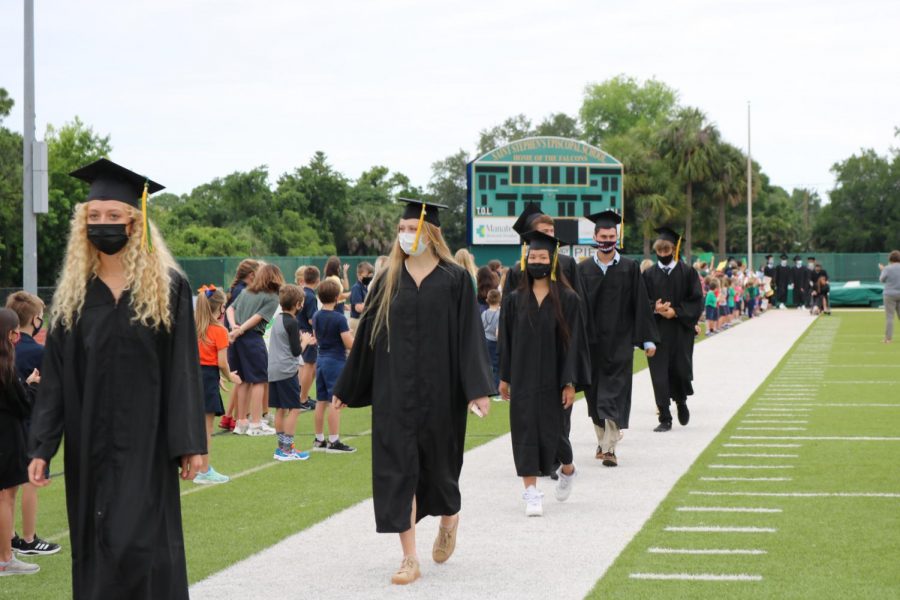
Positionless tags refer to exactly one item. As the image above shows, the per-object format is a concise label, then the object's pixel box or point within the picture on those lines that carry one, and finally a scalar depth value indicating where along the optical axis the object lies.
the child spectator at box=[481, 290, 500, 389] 16.16
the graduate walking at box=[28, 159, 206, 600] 5.43
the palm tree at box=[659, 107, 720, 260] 72.12
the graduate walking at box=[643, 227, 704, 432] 13.77
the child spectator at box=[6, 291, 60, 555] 7.70
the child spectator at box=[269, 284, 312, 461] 12.07
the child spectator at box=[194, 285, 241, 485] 11.95
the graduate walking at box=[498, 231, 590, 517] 9.12
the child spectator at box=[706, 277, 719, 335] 32.34
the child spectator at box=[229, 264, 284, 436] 13.51
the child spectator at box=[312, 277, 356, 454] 12.37
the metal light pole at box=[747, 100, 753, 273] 56.37
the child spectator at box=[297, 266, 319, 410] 14.25
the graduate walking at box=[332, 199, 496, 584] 7.16
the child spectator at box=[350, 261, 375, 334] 16.67
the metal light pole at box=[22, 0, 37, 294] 16.61
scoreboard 34.75
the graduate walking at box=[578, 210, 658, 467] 11.38
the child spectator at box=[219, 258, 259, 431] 14.18
